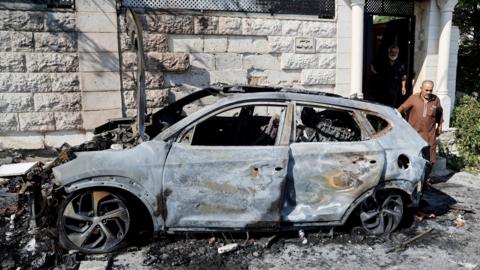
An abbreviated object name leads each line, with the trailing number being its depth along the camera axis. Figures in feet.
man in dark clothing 28.72
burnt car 13.33
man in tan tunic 21.59
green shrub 27.30
